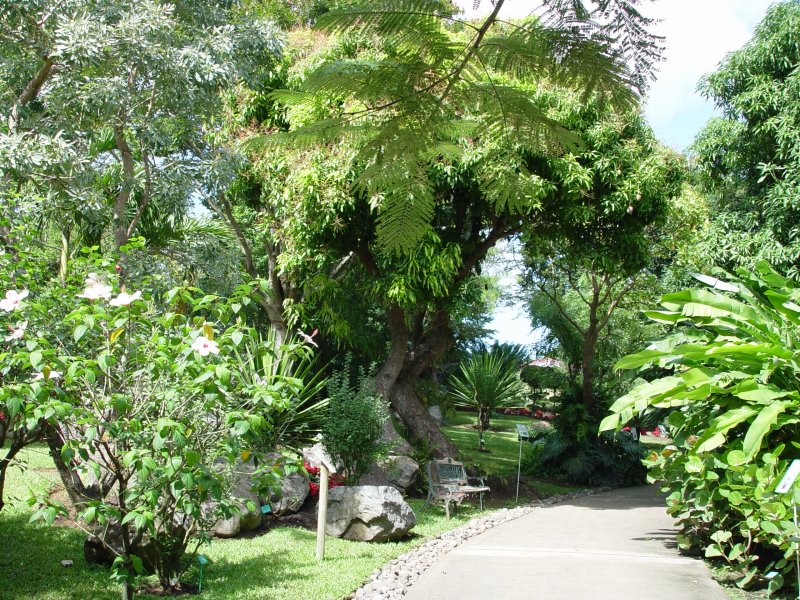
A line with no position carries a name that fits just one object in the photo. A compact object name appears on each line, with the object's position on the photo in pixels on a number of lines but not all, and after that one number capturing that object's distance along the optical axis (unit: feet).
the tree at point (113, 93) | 22.20
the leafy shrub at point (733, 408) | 19.79
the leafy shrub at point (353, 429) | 31.45
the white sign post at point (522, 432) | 37.63
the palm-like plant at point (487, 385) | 61.98
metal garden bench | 33.58
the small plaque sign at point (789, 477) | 12.78
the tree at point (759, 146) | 35.35
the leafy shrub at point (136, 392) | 12.19
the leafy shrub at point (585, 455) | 48.85
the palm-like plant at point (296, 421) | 32.30
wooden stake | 22.62
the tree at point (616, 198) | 36.24
